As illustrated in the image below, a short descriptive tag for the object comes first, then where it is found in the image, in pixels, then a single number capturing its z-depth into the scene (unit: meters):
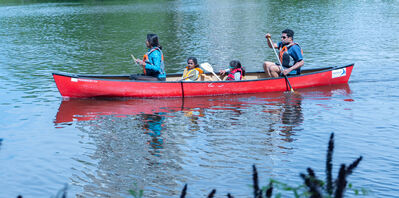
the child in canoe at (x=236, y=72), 13.25
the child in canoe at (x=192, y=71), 13.05
